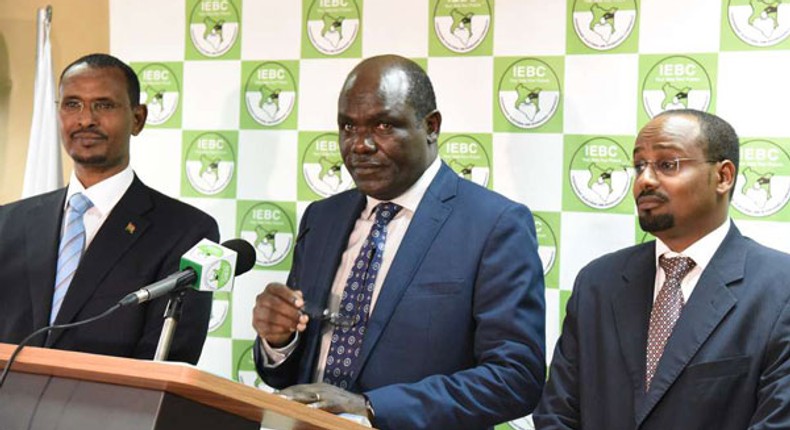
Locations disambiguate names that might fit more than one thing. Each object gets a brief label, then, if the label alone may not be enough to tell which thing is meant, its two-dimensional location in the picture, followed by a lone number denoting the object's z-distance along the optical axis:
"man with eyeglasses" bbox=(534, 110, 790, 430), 2.62
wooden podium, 1.75
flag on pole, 4.23
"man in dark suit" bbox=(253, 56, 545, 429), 2.84
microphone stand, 2.05
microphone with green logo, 2.02
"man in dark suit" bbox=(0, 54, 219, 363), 3.10
